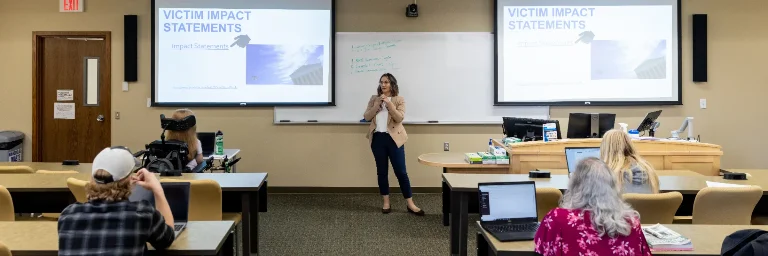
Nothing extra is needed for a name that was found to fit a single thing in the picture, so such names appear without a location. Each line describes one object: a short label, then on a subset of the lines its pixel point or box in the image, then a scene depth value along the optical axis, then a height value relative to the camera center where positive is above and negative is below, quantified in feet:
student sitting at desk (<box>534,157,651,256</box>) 6.07 -1.17
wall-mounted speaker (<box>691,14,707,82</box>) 20.01 +2.67
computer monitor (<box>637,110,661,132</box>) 16.47 -0.05
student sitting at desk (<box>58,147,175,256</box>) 5.96 -1.10
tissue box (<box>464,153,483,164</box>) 14.70 -1.06
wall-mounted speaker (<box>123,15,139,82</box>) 19.81 +2.72
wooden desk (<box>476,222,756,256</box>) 6.77 -1.60
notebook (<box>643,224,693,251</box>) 6.74 -1.53
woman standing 16.66 -0.34
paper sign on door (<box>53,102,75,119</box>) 20.40 +0.40
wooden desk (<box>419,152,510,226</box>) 14.70 -1.28
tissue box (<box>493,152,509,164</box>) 14.74 -1.05
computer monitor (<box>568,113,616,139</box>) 15.78 -0.13
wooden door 20.21 +0.85
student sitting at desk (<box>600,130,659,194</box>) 9.51 -0.80
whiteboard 20.12 +1.59
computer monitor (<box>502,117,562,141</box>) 15.44 -0.24
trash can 19.21 -0.89
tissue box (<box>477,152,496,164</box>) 14.73 -1.04
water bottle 15.58 -0.68
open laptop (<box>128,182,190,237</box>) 7.75 -1.12
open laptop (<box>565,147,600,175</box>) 11.85 -0.73
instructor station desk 14.52 -0.95
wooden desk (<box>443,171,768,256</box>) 10.40 -1.29
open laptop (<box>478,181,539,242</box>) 8.01 -1.24
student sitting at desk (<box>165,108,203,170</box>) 12.62 -0.43
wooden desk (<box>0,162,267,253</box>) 10.40 -1.44
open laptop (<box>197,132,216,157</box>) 15.77 -0.60
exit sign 19.86 +4.22
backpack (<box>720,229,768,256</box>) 4.88 -1.16
